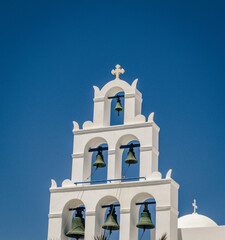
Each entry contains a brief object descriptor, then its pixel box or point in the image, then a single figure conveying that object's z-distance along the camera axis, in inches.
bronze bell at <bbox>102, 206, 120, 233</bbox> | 1251.8
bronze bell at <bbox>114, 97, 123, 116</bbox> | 1339.8
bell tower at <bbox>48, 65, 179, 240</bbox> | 1238.9
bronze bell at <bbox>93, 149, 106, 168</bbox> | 1313.1
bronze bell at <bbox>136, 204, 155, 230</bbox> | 1234.6
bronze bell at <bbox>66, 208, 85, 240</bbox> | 1267.2
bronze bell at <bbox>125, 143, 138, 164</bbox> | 1299.2
